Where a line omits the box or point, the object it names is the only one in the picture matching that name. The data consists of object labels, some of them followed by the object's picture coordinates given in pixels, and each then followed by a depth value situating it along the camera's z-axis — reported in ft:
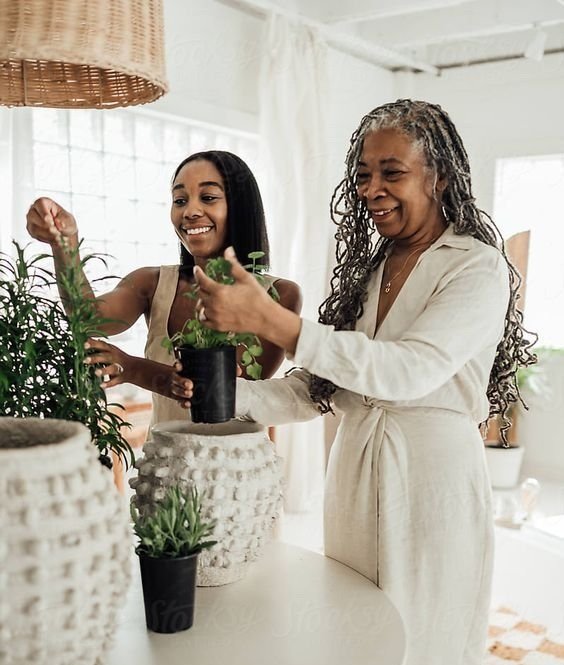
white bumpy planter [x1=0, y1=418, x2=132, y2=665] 2.41
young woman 5.31
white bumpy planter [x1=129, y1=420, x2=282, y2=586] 3.45
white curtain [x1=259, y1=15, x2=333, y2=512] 12.69
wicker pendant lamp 2.95
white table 3.13
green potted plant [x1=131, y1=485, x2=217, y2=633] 3.20
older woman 4.17
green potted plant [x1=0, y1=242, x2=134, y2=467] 3.28
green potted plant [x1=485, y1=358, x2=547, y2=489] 14.97
